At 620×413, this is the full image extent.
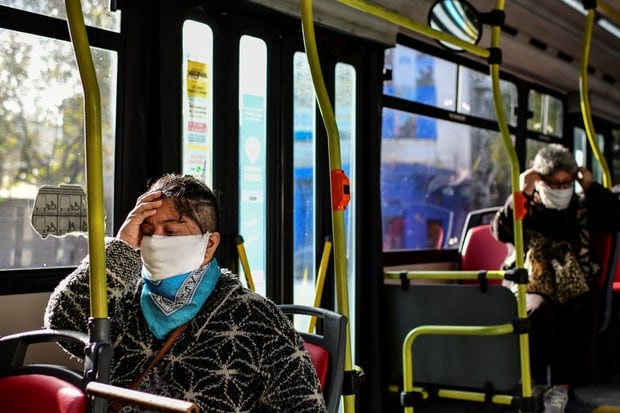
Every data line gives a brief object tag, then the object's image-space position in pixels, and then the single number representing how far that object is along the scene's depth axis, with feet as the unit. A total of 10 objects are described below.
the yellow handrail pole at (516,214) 11.98
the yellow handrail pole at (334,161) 8.83
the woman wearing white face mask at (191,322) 6.43
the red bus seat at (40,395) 5.58
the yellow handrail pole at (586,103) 13.87
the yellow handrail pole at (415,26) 9.77
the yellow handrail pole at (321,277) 11.53
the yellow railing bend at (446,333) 12.20
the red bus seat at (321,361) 7.21
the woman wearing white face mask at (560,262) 13.73
